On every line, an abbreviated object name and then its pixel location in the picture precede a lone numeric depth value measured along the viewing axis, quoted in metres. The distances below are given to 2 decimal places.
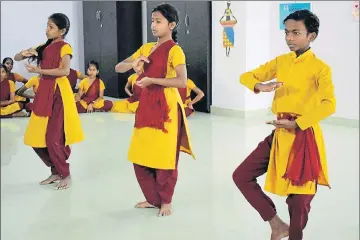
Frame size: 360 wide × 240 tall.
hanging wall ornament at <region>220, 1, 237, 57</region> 6.50
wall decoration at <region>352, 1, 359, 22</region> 5.56
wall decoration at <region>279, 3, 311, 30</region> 6.04
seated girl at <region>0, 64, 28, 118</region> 6.51
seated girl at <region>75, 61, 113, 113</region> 7.07
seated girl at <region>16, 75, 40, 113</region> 6.39
